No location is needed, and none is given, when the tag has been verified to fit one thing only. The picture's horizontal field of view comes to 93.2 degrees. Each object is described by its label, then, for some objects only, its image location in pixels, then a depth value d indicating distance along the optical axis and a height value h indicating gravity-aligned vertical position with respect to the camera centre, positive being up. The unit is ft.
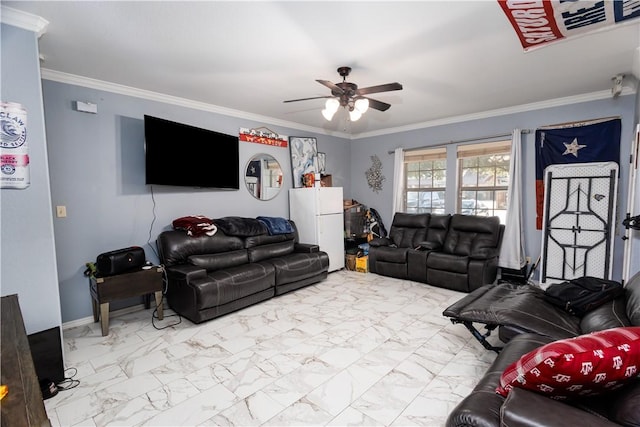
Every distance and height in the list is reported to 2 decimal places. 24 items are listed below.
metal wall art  19.39 +0.99
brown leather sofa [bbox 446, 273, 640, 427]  2.97 -2.51
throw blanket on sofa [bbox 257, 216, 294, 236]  14.75 -1.61
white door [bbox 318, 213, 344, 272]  16.15 -2.55
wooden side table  9.28 -2.99
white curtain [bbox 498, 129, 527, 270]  14.16 -1.15
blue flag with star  12.21 +1.79
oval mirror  15.47 +0.83
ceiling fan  8.87 +2.93
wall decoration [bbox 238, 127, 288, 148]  15.05 +2.90
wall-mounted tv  11.19 +1.55
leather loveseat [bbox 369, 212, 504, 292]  13.34 -3.01
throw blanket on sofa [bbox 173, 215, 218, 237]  11.96 -1.28
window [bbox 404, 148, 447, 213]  17.22 +0.53
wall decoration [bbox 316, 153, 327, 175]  18.60 +1.77
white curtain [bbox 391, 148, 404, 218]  18.04 +0.59
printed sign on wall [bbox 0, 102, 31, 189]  6.40 +1.07
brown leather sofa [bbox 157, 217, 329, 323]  10.24 -2.91
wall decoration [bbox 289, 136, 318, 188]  17.20 +2.04
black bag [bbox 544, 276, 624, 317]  7.13 -2.67
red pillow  3.26 -1.95
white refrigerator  15.98 -1.43
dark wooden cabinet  2.83 -2.03
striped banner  5.66 +3.37
